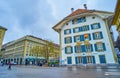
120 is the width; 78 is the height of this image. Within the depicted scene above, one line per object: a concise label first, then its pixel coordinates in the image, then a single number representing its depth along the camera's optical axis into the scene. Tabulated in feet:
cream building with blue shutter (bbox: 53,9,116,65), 56.91
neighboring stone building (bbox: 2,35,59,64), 124.79
